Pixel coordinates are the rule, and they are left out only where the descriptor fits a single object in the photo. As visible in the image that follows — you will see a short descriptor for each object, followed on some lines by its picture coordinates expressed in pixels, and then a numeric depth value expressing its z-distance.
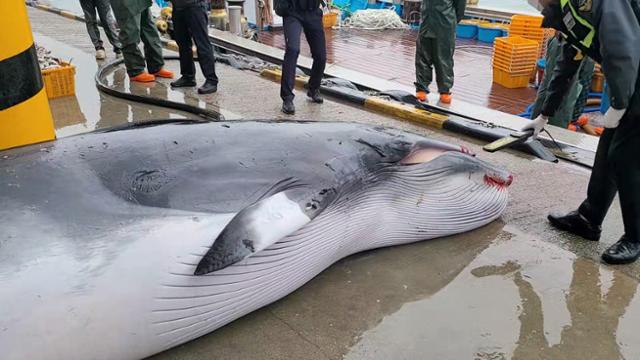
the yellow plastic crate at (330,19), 15.62
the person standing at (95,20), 8.25
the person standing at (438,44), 6.75
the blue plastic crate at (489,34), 14.27
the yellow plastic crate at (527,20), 11.08
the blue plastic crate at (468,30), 14.73
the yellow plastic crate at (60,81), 6.10
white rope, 15.82
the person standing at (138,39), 6.63
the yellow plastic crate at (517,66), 9.54
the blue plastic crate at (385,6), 18.30
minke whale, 2.09
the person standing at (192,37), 6.61
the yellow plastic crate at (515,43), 9.22
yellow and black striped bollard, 3.45
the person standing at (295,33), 5.97
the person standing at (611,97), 2.85
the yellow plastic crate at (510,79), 9.65
